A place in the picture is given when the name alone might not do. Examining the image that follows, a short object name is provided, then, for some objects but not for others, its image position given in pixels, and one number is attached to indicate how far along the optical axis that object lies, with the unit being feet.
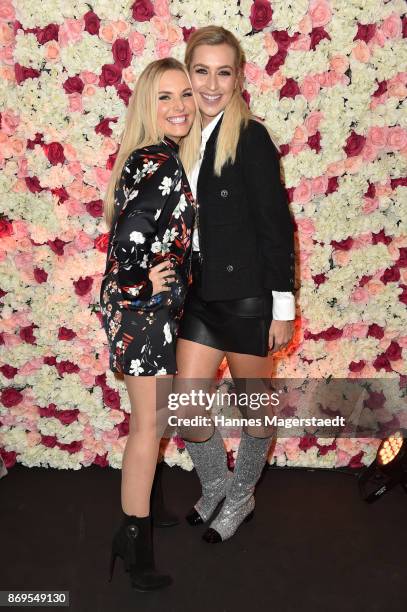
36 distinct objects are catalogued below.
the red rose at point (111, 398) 11.28
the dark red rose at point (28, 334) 11.12
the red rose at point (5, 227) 10.51
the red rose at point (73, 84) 9.68
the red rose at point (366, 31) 9.49
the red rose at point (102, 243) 10.36
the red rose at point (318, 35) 9.46
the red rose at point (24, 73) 9.75
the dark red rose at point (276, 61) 9.57
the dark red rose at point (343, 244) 10.55
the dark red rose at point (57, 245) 10.60
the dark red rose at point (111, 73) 9.59
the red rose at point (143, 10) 9.32
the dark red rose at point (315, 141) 10.02
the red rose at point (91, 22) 9.40
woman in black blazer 7.88
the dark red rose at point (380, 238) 10.66
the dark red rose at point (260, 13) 9.27
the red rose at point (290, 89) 9.68
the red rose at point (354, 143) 9.98
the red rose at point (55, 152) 10.03
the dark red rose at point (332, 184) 10.28
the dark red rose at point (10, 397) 11.34
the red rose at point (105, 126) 9.90
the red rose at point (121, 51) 9.46
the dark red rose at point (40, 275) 10.80
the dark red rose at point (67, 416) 11.50
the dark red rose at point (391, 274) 10.80
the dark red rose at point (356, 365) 11.35
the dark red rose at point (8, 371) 11.29
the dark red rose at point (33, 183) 10.33
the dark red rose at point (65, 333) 11.07
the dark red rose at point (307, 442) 11.66
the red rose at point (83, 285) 10.69
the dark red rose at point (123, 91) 9.74
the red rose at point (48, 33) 9.52
